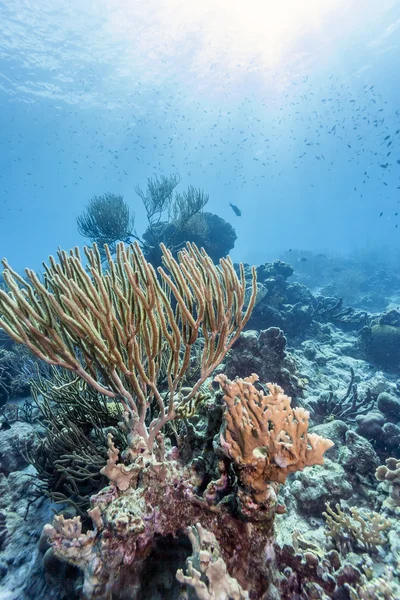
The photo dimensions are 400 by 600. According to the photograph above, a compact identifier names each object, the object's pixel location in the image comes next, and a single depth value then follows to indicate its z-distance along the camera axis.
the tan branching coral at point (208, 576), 0.43
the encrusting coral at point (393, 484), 0.87
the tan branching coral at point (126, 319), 0.53
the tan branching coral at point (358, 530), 0.73
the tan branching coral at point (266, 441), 0.55
